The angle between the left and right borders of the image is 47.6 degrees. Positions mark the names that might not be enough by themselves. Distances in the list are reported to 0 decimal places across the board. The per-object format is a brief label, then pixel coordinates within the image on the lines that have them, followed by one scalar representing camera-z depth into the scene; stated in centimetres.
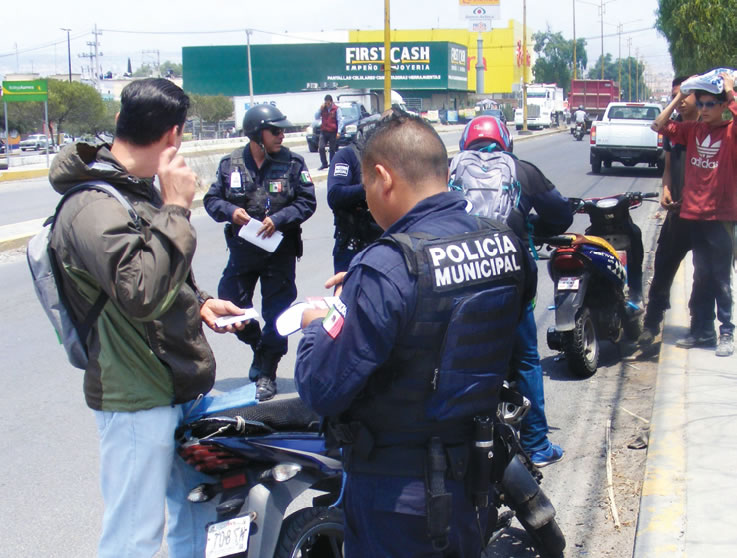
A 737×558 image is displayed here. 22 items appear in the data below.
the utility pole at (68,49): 8328
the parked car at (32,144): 4881
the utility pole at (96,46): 8246
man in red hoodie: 600
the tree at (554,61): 11806
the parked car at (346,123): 2816
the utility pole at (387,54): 2269
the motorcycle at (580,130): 4062
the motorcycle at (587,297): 585
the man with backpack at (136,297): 236
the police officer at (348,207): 562
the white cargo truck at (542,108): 5984
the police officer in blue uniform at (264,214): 558
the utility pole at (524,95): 4925
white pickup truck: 2119
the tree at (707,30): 1144
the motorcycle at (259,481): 271
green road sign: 2662
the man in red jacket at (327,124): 2236
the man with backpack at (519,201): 422
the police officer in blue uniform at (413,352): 212
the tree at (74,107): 5275
